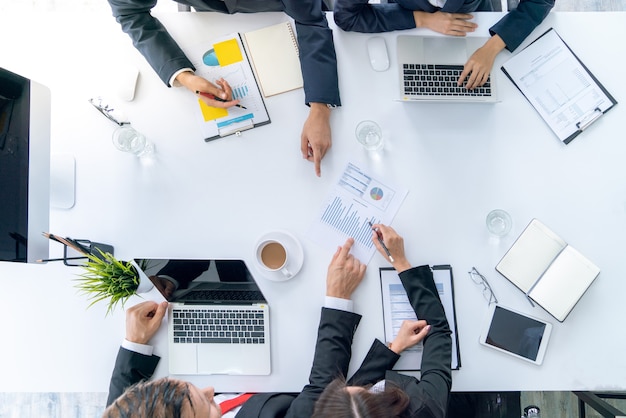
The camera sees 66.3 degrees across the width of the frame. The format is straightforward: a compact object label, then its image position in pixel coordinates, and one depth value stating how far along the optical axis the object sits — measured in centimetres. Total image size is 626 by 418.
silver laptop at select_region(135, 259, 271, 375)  135
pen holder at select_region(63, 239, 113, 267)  135
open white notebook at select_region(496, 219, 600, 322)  131
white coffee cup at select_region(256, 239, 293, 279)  136
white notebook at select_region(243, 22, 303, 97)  142
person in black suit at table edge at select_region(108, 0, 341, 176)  137
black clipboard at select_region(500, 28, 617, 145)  139
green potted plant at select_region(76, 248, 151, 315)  129
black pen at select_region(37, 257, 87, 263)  127
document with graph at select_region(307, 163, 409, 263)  139
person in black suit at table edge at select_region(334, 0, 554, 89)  138
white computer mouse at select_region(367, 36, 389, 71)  142
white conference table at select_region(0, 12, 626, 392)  137
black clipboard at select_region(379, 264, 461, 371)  134
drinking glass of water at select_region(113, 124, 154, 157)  139
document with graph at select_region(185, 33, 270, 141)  141
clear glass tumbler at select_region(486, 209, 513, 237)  137
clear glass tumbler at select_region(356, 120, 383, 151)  140
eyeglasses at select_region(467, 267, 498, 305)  136
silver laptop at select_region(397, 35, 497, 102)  139
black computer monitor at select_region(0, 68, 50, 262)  121
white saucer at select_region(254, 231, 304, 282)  137
